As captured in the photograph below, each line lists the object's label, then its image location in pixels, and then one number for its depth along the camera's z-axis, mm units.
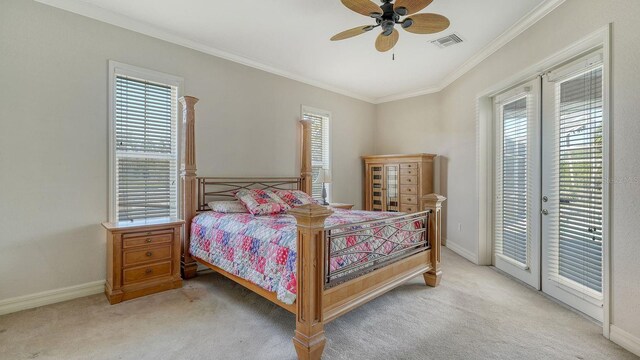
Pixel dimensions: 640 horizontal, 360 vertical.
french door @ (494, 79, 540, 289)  3023
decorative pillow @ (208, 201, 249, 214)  3286
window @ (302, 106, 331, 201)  5078
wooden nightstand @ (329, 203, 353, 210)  4412
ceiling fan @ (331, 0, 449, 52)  2154
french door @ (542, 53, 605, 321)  2352
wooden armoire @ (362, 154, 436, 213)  5020
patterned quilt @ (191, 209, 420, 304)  2059
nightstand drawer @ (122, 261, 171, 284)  2717
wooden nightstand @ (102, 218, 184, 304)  2645
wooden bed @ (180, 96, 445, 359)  1819
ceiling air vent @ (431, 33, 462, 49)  3394
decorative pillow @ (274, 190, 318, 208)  3787
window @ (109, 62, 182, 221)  3039
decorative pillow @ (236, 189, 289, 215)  3271
